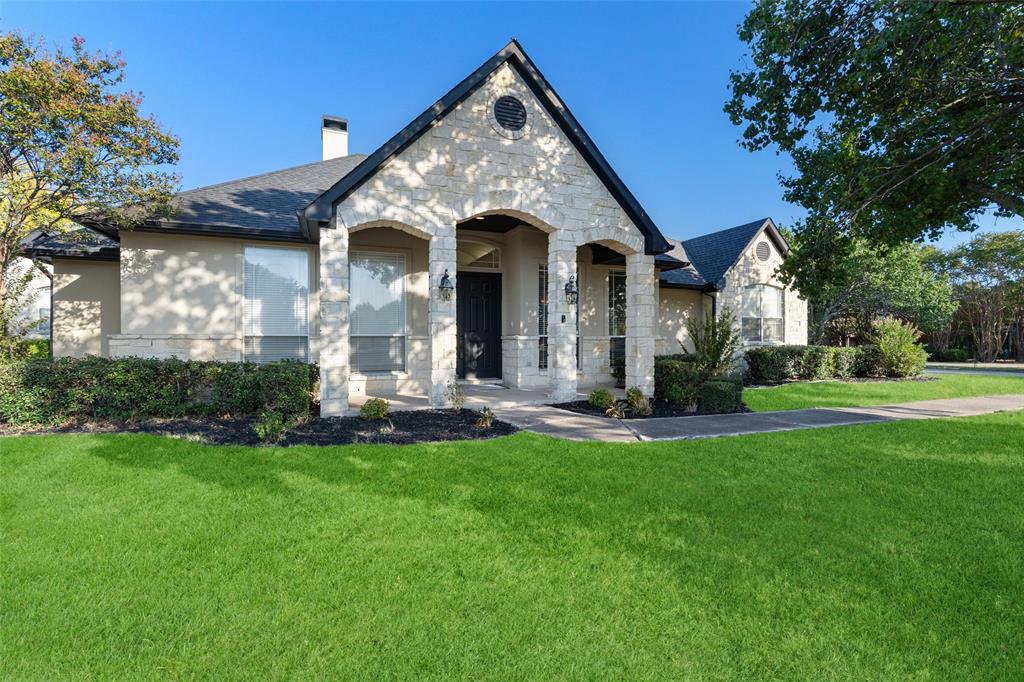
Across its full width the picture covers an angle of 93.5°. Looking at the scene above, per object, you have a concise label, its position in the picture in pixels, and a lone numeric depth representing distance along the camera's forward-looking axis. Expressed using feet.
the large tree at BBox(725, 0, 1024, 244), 22.77
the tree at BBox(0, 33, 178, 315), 23.90
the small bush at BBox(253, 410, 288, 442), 20.86
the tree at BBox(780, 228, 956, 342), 72.64
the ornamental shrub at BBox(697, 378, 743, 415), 30.14
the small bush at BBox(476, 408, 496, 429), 24.71
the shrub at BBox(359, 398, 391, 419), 25.79
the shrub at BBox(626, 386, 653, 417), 29.14
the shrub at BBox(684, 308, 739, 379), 35.94
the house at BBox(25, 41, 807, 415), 28.22
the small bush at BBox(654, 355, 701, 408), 31.73
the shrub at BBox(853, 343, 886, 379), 54.24
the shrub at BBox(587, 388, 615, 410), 29.43
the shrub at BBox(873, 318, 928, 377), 53.11
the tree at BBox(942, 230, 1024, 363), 90.02
